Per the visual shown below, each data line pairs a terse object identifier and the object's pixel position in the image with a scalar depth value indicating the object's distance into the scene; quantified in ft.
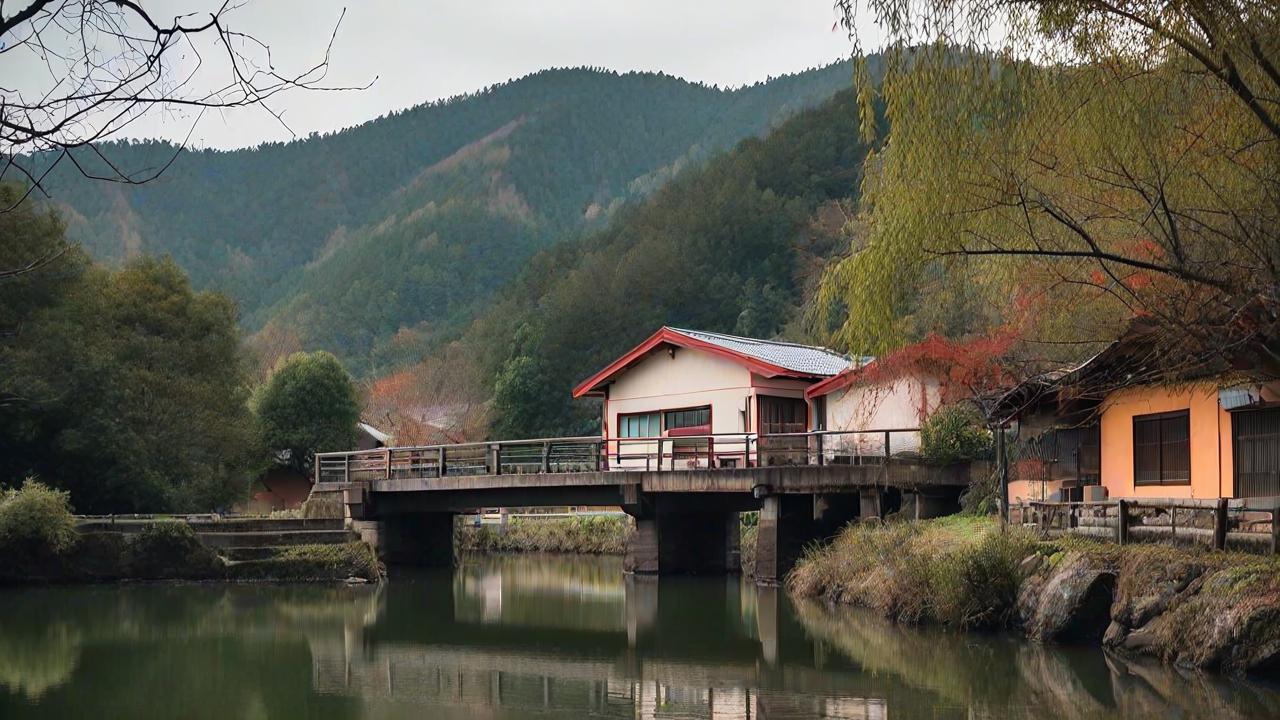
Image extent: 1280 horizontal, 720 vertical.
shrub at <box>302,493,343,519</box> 111.04
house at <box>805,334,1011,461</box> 92.38
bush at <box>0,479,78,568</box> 94.99
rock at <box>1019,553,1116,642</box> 56.24
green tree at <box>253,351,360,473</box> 169.37
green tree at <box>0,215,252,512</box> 115.03
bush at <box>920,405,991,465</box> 85.20
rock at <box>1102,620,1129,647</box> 53.67
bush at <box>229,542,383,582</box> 103.35
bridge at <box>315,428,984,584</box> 87.04
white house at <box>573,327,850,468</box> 114.11
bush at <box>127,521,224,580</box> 100.94
